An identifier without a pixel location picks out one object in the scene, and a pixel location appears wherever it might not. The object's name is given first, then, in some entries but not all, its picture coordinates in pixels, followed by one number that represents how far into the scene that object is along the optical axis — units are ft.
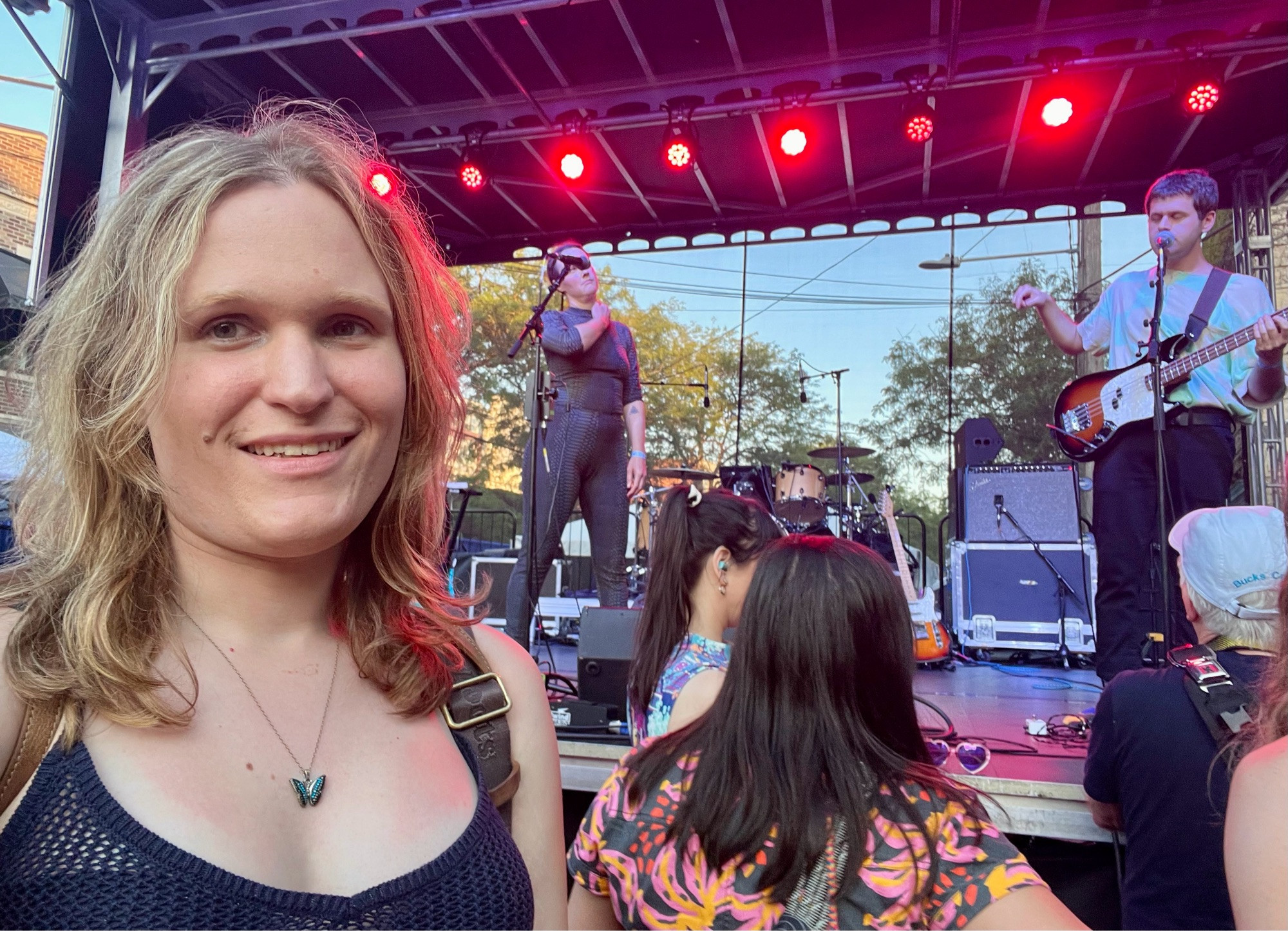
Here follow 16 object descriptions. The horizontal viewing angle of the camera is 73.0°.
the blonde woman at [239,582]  2.71
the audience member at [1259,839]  3.85
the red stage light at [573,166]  21.33
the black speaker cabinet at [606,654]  13.87
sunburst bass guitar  13.19
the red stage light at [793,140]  19.48
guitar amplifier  22.56
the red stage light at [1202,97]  17.42
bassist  12.82
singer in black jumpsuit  15.55
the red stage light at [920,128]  18.57
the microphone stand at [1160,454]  11.23
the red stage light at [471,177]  21.03
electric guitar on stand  20.31
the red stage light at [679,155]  19.71
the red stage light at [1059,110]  18.20
